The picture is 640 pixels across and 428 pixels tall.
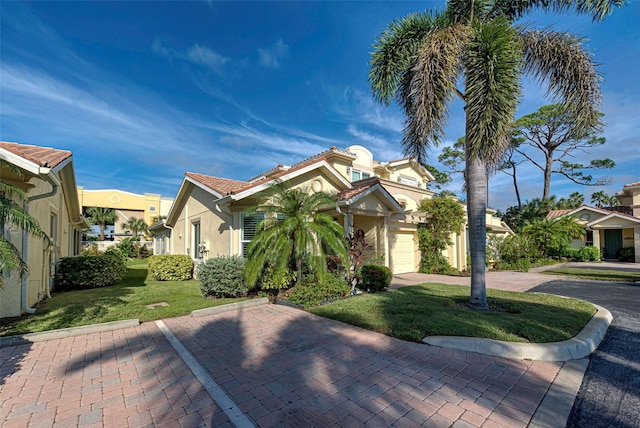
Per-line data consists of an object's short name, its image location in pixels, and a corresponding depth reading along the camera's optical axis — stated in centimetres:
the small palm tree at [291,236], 869
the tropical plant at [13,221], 389
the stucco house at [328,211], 1096
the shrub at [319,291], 830
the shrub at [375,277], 1020
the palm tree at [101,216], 3941
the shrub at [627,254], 2492
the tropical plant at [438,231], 1612
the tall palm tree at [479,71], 672
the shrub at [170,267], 1427
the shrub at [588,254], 2556
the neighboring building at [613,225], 2431
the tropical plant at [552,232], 2212
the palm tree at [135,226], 4209
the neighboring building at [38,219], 618
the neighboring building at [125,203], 4128
